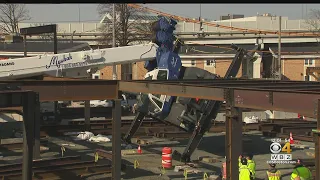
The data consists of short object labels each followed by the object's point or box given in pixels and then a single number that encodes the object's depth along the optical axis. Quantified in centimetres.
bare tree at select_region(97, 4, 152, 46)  5494
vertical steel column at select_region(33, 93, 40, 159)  2020
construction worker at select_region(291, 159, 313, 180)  1334
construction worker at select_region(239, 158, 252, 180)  1396
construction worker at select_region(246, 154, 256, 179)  1529
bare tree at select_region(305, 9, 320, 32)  7506
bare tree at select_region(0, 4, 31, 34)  7606
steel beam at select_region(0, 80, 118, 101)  1510
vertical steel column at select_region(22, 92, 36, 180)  1239
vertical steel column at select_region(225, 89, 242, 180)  1148
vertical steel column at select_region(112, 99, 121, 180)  1552
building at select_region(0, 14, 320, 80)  5584
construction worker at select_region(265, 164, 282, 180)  1503
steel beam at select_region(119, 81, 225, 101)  1248
